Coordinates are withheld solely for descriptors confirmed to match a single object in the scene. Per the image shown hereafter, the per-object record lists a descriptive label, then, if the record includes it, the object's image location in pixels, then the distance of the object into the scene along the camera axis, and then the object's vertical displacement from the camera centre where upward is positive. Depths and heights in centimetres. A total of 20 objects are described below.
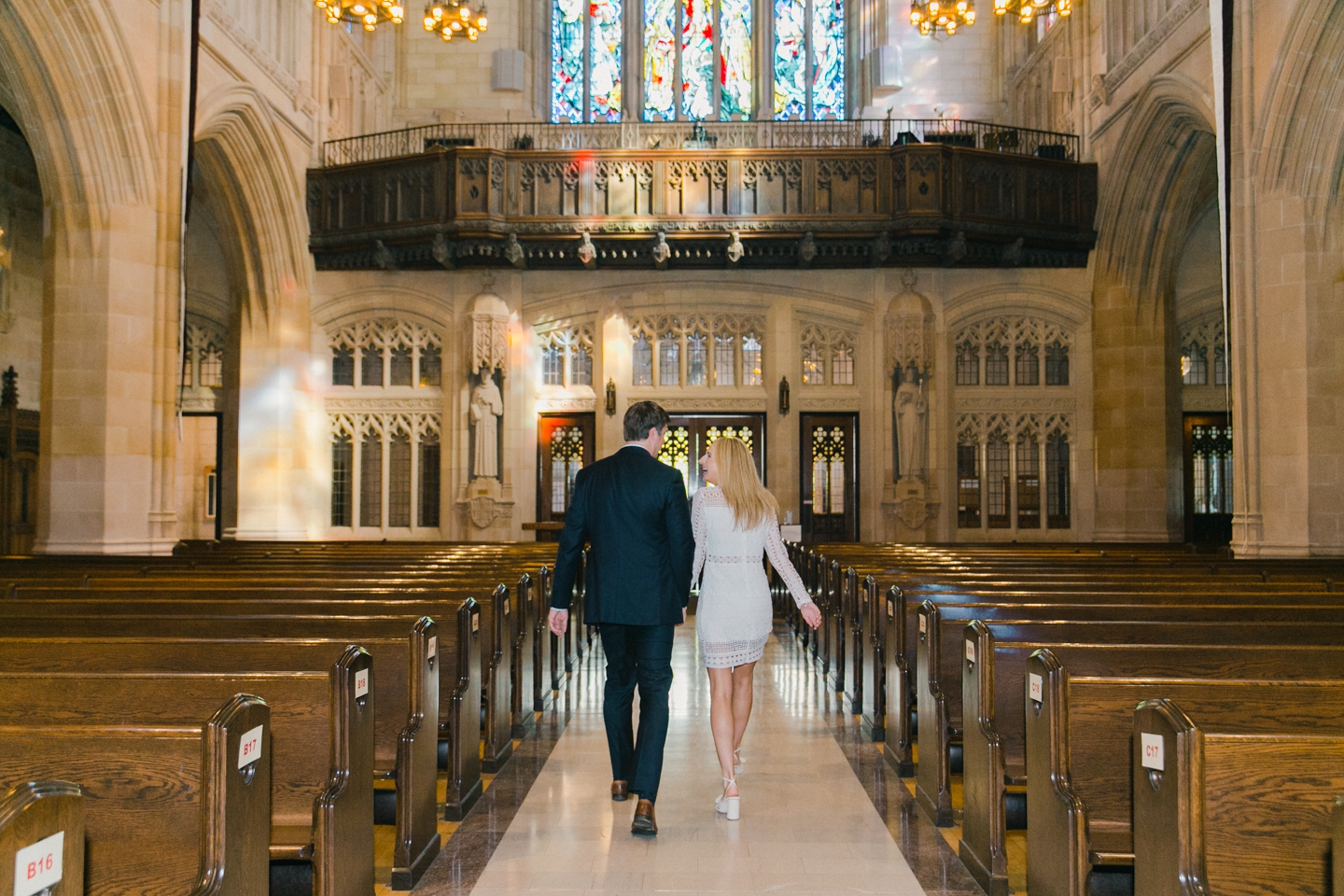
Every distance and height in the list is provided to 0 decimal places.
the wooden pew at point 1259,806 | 231 -74
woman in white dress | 452 -47
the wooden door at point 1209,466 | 1552 +20
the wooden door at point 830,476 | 1528 +3
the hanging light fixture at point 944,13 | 1369 +618
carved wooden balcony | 1375 +373
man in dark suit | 428 -38
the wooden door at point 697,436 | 1540 +63
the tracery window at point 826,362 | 1540 +172
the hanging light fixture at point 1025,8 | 1245 +571
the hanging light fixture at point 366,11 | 1188 +544
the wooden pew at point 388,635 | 405 -66
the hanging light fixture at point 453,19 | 1338 +597
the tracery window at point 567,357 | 1548 +180
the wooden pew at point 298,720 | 298 -73
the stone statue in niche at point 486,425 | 1484 +76
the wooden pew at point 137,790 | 232 -71
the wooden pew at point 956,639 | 425 -66
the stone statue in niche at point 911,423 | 1453 +78
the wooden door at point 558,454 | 1548 +36
